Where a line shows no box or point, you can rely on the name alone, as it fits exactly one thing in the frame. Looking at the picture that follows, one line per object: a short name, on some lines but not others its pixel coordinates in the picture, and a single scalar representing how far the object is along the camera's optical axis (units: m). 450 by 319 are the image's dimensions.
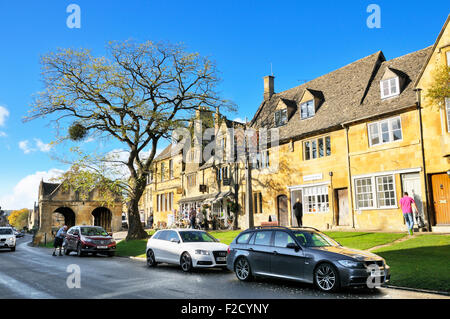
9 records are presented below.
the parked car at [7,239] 27.75
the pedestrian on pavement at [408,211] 18.05
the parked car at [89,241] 21.25
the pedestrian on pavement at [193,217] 31.13
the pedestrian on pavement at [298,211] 23.33
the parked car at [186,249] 13.48
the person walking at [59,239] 23.30
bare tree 27.16
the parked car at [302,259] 9.09
